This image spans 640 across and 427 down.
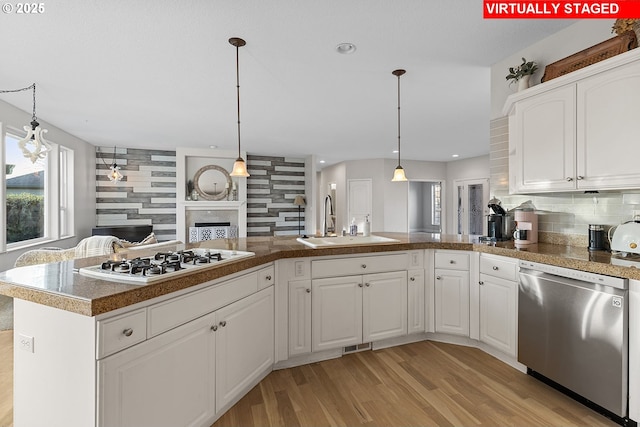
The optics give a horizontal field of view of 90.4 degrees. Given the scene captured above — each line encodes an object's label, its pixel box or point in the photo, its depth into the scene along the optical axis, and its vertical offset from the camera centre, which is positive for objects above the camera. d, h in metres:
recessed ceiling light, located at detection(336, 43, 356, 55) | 2.52 +1.33
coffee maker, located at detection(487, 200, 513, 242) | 2.73 -0.10
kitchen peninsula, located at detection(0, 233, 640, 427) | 1.18 -0.55
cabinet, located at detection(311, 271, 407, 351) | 2.45 -0.77
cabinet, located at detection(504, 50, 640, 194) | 1.85 +0.56
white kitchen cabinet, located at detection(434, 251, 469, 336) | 2.69 -0.68
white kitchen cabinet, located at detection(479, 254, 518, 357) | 2.30 -0.68
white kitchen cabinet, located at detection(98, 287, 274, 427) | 1.22 -0.74
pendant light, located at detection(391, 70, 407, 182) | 3.24 +0.39
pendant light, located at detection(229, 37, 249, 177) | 2.82 +0.39
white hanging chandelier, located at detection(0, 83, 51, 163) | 3.22 +0.76
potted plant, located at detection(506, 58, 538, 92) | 2.49 +1.12
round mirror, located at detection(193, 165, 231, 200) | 6.97 +0.67
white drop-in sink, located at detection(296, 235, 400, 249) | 2.82 -0.25
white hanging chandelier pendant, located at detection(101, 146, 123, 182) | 5.97 +0.79
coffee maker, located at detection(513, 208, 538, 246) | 2.57 -0.12
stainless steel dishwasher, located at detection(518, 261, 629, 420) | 1.68 -0.70
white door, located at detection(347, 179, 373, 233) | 8.58 +0.38
